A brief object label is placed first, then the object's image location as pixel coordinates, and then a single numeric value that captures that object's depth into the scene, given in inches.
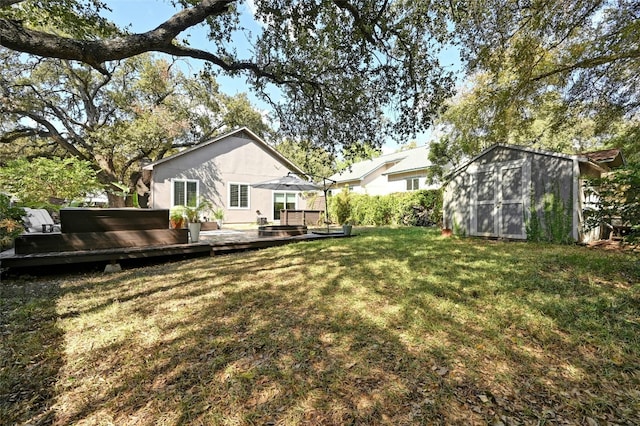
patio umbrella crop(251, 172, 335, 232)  407.2
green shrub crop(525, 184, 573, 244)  309.1
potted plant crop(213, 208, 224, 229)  521.3
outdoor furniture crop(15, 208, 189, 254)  202.5
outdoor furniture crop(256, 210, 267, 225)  543.2
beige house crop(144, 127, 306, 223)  556.1
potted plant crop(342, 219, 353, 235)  400.8
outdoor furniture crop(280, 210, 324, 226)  512.1
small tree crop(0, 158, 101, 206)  267.4
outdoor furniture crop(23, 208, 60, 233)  254.7
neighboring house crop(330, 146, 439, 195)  823.7
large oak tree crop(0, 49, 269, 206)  572.4
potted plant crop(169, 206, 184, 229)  269.9
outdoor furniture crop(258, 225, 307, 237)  364.8
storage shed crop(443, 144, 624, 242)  308.7
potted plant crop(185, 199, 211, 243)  279.9
